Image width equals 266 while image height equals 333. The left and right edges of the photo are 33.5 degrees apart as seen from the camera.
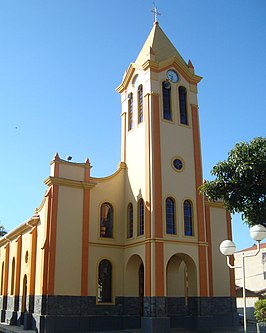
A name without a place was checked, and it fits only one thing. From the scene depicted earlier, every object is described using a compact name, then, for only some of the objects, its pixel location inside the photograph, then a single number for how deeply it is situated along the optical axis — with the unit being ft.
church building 78.84
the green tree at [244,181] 52.29
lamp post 42.21
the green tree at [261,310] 48.42
